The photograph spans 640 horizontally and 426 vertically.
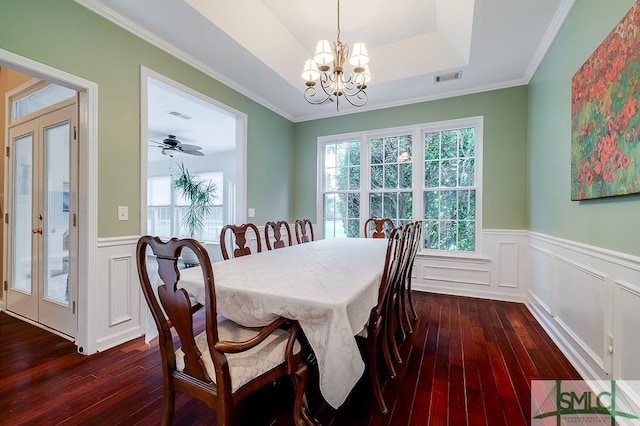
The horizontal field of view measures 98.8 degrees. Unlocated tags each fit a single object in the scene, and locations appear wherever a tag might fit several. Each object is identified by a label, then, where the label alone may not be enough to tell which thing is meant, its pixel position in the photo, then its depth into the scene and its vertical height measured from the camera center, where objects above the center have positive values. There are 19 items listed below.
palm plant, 6.43 +0.26
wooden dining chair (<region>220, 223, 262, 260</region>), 2.41 -0.25
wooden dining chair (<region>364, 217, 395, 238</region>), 3.88 -0.24
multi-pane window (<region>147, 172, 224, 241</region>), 7.30 +0.03
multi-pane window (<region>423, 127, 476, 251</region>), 3.85 +0.33
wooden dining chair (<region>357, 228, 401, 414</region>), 1.57 -0.61
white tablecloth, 1.13 -0.40
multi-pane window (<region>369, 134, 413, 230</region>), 4.18 +0.54
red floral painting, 1.41 +0.58
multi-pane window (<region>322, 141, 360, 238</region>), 4.57 +0.39
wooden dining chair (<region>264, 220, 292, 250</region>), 2.92 -0.24
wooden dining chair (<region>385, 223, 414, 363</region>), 1.76 -0.75
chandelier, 2.10 +1.19
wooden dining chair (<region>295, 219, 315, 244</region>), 3.37 -0.24
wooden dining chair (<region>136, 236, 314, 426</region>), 1.05 -0.63
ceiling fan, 4.77 +1.22
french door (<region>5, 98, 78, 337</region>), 2.42 -0.07
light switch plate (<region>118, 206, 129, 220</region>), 2.41 -0.01
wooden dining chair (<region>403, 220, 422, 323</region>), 2.49 -0.41
